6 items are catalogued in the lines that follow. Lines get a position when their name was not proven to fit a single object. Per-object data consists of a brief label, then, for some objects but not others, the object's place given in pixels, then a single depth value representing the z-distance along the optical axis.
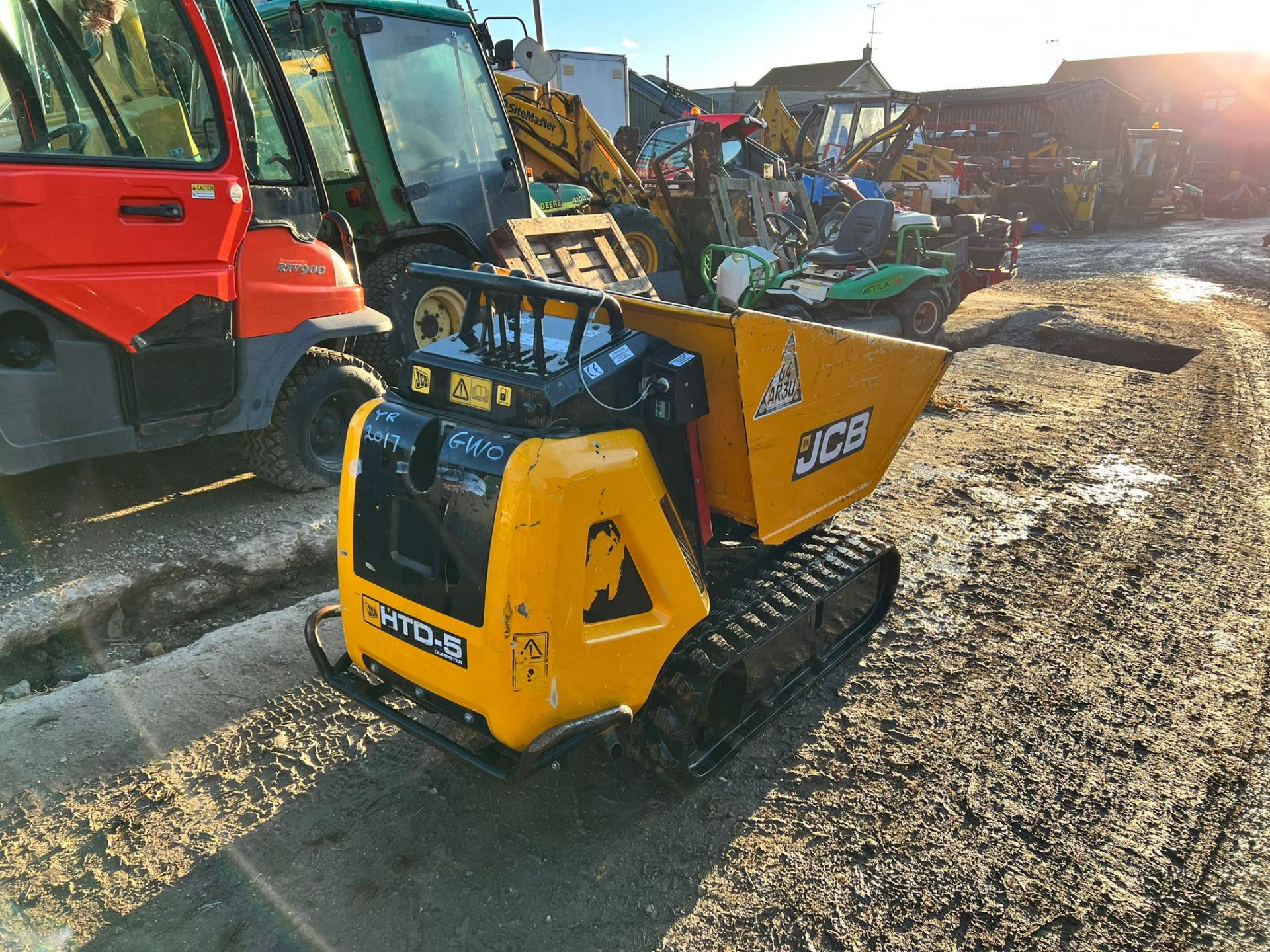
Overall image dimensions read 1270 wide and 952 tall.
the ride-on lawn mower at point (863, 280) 7.70
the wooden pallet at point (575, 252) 5.97
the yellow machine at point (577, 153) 8.59
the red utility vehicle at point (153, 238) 3.22
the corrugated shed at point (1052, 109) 30.77
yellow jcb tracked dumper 2.08
